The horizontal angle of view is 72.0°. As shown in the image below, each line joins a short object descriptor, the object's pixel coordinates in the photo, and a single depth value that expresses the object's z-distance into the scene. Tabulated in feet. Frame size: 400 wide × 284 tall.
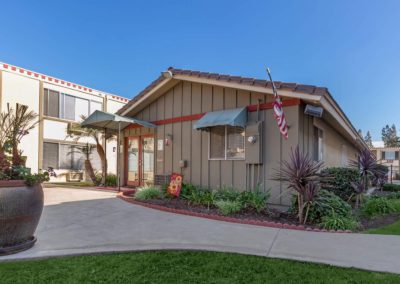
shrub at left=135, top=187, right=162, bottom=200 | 27.96
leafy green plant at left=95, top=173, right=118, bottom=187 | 42.87
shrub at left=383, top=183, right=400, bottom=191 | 46.47
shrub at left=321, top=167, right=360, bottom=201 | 26.84
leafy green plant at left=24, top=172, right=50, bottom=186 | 12.86
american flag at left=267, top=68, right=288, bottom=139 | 22.50
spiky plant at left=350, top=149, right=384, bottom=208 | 29.53
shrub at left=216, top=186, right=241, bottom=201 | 24.16
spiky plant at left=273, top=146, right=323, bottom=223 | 19.11
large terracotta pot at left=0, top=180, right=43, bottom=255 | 11.98
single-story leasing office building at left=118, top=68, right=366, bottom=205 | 25.22
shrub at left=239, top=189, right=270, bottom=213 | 22.06
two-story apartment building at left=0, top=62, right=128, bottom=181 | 43.29
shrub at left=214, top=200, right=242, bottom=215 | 21.53
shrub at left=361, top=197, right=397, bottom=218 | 23.29
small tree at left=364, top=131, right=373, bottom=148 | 280.76
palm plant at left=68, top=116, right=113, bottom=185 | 43.52
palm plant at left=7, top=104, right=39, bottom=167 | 13.87
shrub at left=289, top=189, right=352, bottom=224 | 19.04
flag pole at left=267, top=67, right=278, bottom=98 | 22.16
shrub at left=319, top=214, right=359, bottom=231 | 17.69
